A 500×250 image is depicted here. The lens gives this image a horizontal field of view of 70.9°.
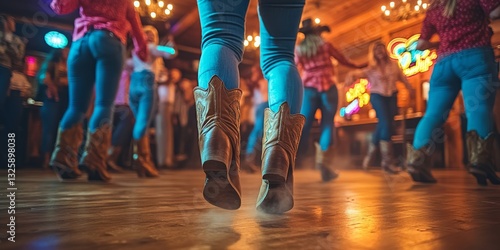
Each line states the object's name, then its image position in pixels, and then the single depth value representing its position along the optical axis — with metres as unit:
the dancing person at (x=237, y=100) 0.64
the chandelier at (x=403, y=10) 3.97
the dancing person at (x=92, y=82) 1.68
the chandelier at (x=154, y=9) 4.12
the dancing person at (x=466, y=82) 1.70
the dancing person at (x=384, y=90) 3.07
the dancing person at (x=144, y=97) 2.35
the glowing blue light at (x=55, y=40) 6.36
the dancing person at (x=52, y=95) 3.40
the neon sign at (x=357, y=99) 6.20
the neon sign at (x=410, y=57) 4.64
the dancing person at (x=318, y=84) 2.39
